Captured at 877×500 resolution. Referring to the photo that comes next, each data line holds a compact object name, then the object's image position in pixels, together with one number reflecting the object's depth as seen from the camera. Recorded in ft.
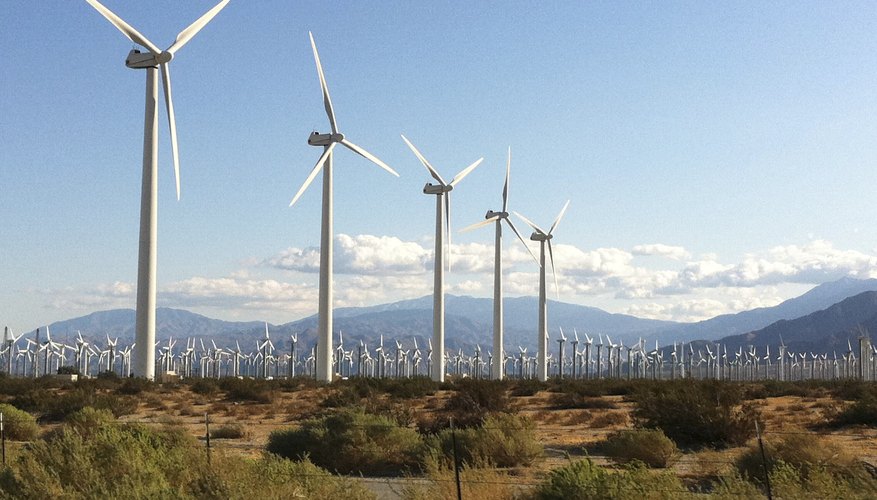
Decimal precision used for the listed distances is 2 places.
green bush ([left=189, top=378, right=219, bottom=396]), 187.62
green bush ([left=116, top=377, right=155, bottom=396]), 177.47
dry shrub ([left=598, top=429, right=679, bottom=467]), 84.90
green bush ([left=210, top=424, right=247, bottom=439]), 116.37
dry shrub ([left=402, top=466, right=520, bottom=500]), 59.26
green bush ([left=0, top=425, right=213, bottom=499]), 58.39
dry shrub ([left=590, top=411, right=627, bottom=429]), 126.82
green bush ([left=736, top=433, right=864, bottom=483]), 69.87
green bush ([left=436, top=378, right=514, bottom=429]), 109.30
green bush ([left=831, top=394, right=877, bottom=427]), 118.83
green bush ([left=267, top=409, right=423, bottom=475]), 89.10
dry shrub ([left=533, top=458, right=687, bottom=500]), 51.93
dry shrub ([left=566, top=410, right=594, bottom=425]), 132.67
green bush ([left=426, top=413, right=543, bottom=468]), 84.28
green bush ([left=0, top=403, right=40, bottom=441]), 116.98
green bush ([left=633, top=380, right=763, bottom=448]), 100.12
